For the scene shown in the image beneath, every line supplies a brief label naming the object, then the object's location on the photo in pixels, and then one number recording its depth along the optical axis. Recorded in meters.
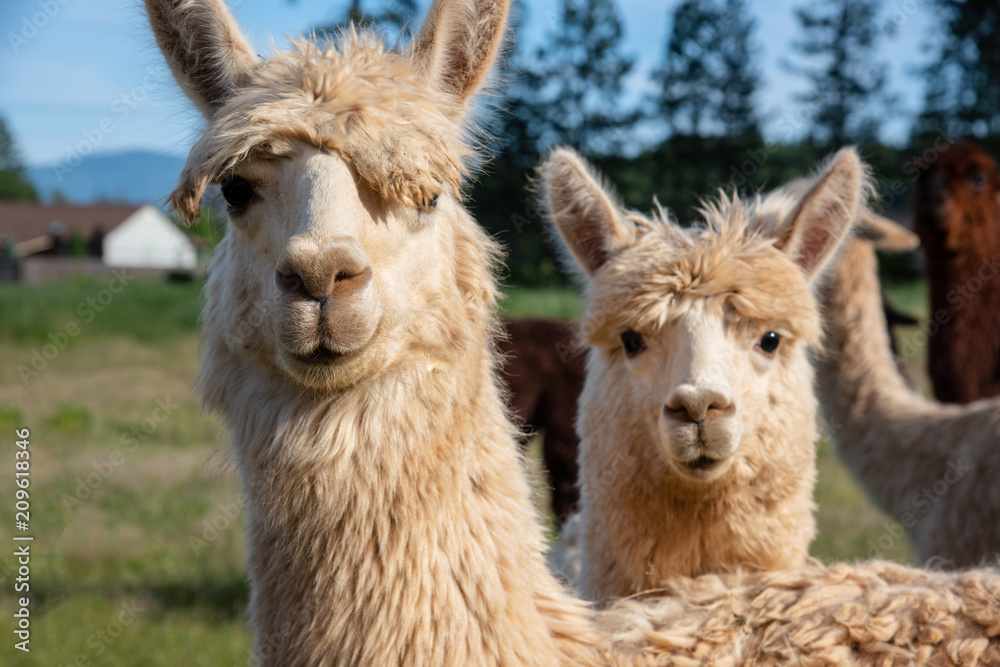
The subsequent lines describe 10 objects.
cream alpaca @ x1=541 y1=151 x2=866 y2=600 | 2.69
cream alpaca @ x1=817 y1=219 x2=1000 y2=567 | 4.05
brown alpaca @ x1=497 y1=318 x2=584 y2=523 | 6.61
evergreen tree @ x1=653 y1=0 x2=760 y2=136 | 37.78
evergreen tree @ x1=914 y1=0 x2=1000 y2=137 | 34.69
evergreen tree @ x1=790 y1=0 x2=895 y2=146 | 41.38
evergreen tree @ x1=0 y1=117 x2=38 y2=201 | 80.56
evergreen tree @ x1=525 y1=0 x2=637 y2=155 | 38.38
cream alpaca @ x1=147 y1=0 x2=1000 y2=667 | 1.77
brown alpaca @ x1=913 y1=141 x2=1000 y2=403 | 5.76
